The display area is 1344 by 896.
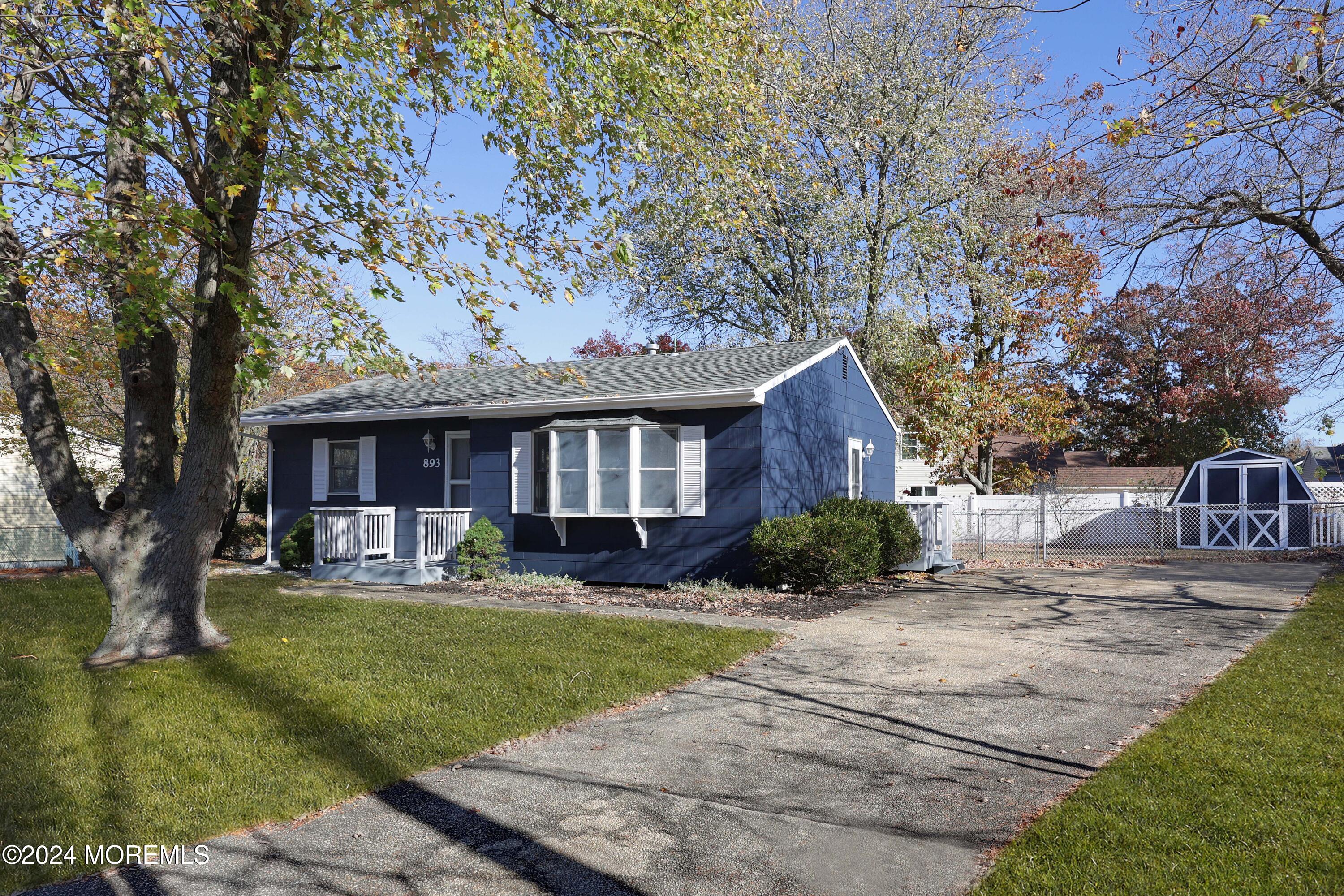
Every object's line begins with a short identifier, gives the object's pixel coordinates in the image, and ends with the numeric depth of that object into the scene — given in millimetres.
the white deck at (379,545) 14219
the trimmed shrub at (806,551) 12125
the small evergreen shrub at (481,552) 13914
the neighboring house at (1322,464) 37156
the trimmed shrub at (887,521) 13977
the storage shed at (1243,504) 19812
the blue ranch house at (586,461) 13055
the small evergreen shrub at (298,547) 15781
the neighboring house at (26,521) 20859
